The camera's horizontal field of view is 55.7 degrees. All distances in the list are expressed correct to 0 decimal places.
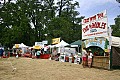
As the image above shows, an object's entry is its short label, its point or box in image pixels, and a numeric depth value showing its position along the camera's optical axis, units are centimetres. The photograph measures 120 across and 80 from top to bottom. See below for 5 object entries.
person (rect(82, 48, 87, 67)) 978
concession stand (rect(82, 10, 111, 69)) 911
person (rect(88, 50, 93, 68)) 972
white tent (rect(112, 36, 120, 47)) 934
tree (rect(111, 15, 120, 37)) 3044
